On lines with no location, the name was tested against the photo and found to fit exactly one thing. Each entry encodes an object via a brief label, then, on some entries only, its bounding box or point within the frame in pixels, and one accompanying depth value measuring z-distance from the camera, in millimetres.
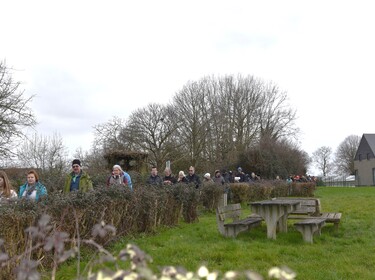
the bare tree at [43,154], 39250
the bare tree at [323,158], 86062
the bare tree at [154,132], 36312
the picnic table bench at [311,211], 10948
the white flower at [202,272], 1943
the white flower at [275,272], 1958
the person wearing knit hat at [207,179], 15890
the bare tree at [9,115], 20312
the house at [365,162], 65000
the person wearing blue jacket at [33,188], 7501
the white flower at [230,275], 1886
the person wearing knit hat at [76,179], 8926
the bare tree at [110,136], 37750
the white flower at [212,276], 1920
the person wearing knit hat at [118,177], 10486
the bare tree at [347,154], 82500
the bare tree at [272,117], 43938
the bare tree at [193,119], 36969
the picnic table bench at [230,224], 9234
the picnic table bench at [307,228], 8734
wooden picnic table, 9148
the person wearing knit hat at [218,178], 17966
